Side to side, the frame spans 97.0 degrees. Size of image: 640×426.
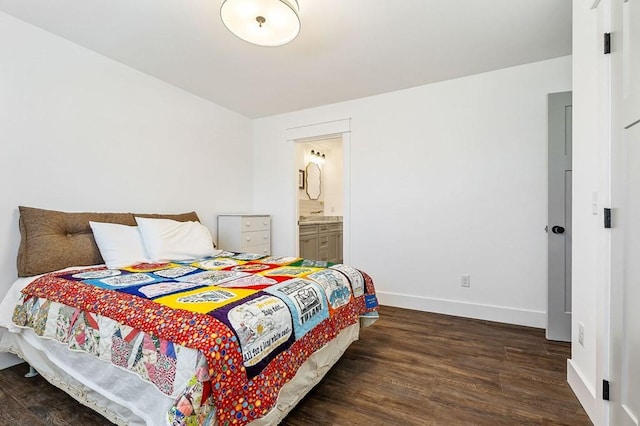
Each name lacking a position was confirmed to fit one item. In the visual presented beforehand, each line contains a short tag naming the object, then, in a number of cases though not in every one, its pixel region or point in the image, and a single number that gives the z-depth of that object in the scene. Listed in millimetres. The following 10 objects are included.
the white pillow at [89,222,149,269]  2062
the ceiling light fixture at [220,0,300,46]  1558
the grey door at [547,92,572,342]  2285
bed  1001
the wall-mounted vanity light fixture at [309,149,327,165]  5520
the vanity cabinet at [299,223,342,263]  4312
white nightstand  3426
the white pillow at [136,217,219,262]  2291
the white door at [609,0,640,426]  1114
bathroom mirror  5355
